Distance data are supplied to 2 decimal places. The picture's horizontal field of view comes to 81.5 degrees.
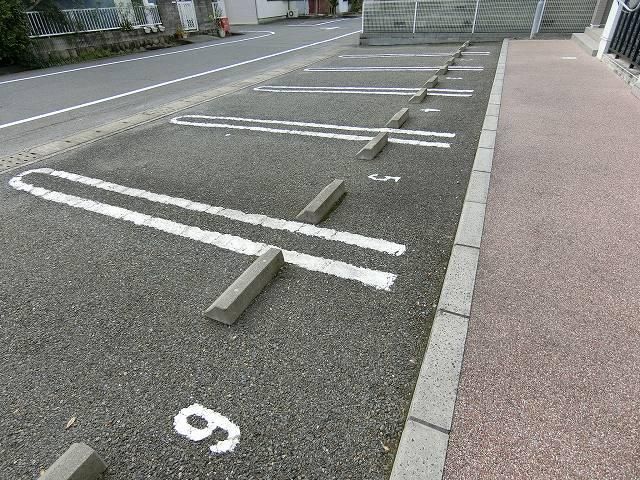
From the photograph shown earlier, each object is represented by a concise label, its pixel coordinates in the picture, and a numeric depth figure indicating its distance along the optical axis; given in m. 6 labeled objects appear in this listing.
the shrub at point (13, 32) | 11.59
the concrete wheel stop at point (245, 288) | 2.34
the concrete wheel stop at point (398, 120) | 5.51
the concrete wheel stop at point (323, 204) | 3.31
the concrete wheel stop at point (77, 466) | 1.52
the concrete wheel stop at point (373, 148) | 4.52
